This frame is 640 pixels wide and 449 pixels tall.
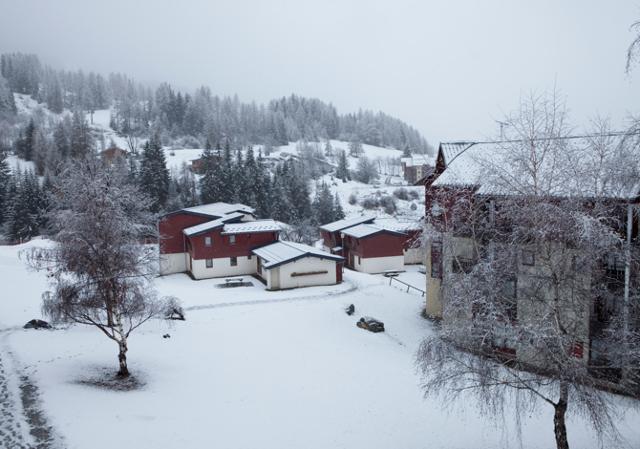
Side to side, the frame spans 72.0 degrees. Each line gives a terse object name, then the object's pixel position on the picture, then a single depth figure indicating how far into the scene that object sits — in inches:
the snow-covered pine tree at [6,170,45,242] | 2417.6
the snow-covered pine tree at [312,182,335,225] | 3112.7
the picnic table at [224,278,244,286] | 1582.2
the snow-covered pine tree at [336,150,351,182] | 5182.1
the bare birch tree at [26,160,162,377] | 665.6
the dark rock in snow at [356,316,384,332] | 1107.5
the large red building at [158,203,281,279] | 1704.0
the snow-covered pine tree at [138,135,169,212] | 2701.8
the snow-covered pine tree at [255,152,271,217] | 2945.4
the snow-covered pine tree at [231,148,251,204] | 2876.5
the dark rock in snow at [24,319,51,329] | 978.7
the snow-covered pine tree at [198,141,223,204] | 2839.6
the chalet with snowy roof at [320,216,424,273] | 1905.8
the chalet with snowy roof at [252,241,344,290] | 1514.5
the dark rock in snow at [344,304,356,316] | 1221.8
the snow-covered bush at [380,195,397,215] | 4005.9
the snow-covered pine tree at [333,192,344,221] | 3152.1
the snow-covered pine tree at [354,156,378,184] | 5345.5
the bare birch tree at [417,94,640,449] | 434.3
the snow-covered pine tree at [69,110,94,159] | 3806.6
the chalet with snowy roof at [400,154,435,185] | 5156.0
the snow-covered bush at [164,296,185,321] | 1053.6
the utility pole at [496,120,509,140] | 493.4
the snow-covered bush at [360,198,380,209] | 4084.6
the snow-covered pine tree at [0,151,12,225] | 2630.4
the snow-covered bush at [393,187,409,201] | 4416.8
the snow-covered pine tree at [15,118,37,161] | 3885.3
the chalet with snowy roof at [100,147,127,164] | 3810.0
